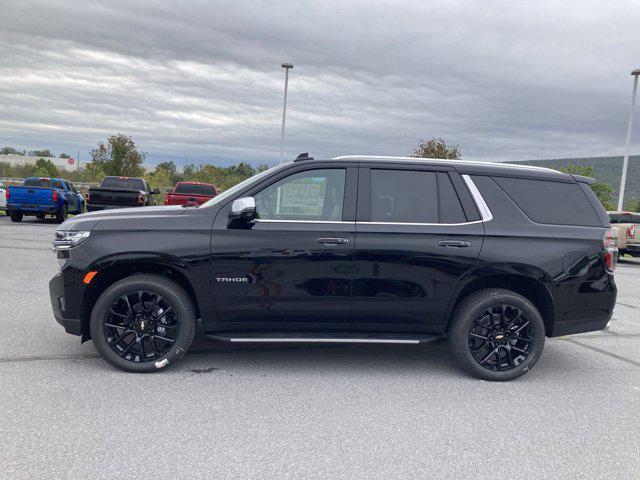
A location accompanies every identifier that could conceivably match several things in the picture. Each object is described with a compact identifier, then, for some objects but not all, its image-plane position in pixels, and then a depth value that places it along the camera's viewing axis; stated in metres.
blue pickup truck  19.19
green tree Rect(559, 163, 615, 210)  44.60
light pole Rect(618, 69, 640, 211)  24.52
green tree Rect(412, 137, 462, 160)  38.53
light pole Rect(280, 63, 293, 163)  26.45
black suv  4.62
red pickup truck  18.47
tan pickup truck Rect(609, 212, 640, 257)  17.03
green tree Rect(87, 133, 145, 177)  47.75
